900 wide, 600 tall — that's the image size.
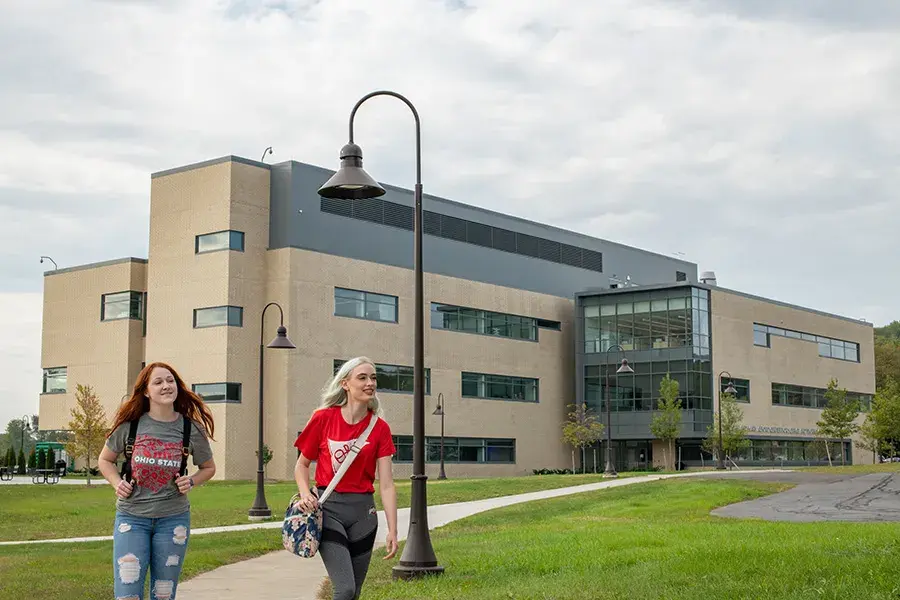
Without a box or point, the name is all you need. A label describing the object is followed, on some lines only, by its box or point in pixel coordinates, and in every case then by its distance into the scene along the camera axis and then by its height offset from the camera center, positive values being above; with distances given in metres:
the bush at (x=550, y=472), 64.75 -2.68
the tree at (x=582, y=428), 63.75 -0.18
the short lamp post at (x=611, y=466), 46.50 -1.72
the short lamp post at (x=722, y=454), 57.78 -1.60
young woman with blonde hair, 6.91 -0.28
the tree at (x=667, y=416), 61.88 +0.48
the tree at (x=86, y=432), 48.91 -0.31
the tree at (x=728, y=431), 62.16 -0.34
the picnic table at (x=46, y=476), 51.84 -2.43
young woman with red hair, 6.86 -0.34
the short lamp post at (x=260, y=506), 26.25 -1.88
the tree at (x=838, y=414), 65.56 +0.62
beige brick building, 52.91 +5.69
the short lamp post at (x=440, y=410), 52.99 +0.71
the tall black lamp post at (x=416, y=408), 12.16 +0.21
